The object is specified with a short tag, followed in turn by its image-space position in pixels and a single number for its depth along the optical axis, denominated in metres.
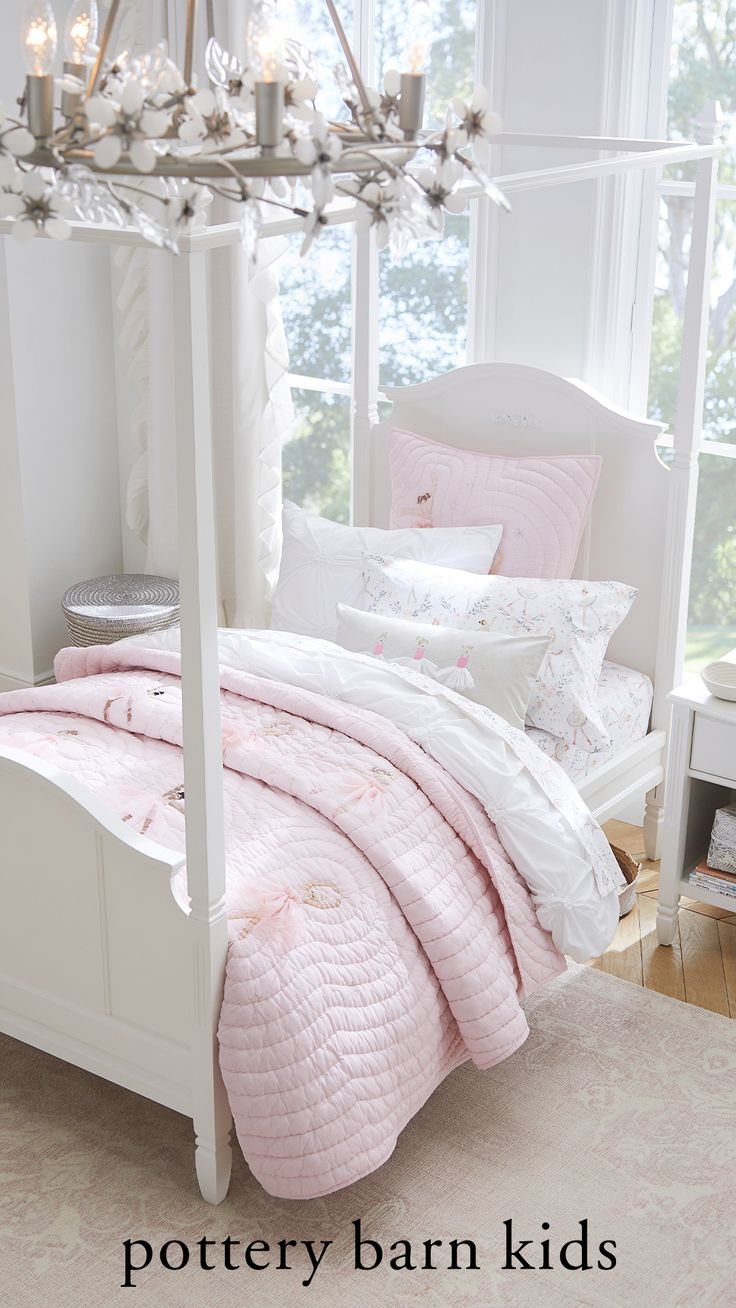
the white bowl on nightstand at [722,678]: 2.78
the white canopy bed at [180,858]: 1.86
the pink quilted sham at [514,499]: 3.21
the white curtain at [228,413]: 3.67
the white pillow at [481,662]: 2.76
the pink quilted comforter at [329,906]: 2.05
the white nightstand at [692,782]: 2.78
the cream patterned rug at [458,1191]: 2.06
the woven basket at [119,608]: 3.79
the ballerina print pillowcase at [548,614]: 2.88
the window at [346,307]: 3.48
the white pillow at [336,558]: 3.22
